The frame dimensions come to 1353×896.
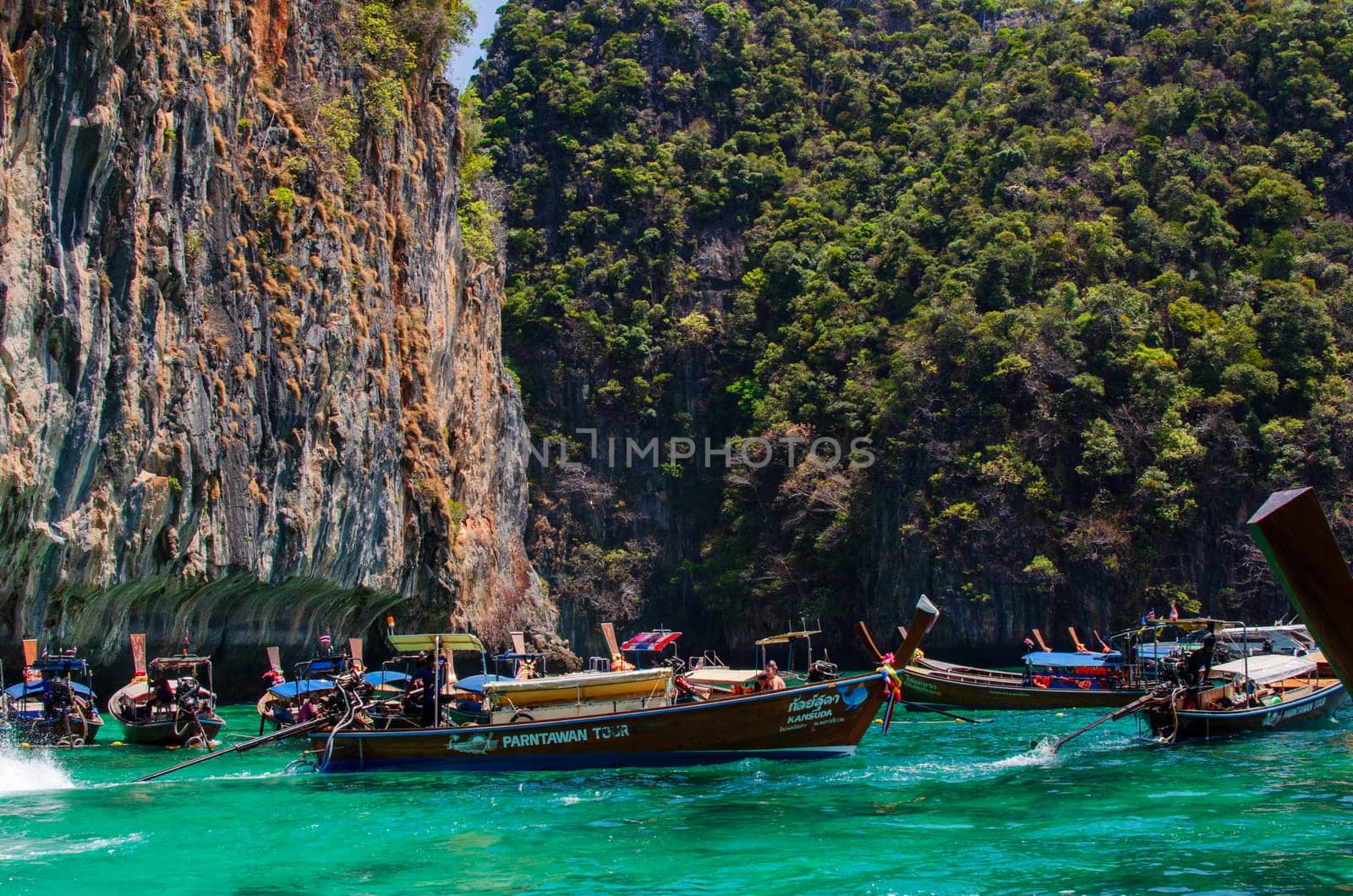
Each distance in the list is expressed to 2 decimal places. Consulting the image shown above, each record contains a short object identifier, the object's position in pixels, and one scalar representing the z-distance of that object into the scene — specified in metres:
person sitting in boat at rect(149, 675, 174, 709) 23.38
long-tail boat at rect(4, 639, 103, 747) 23.17
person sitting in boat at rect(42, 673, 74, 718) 23.30
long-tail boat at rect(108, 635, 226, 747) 23.06
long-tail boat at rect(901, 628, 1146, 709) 29.53
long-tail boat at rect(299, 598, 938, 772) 20.06
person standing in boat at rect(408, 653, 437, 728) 21.53
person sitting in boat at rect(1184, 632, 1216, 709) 21.47
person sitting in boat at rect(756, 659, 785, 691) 21.22
